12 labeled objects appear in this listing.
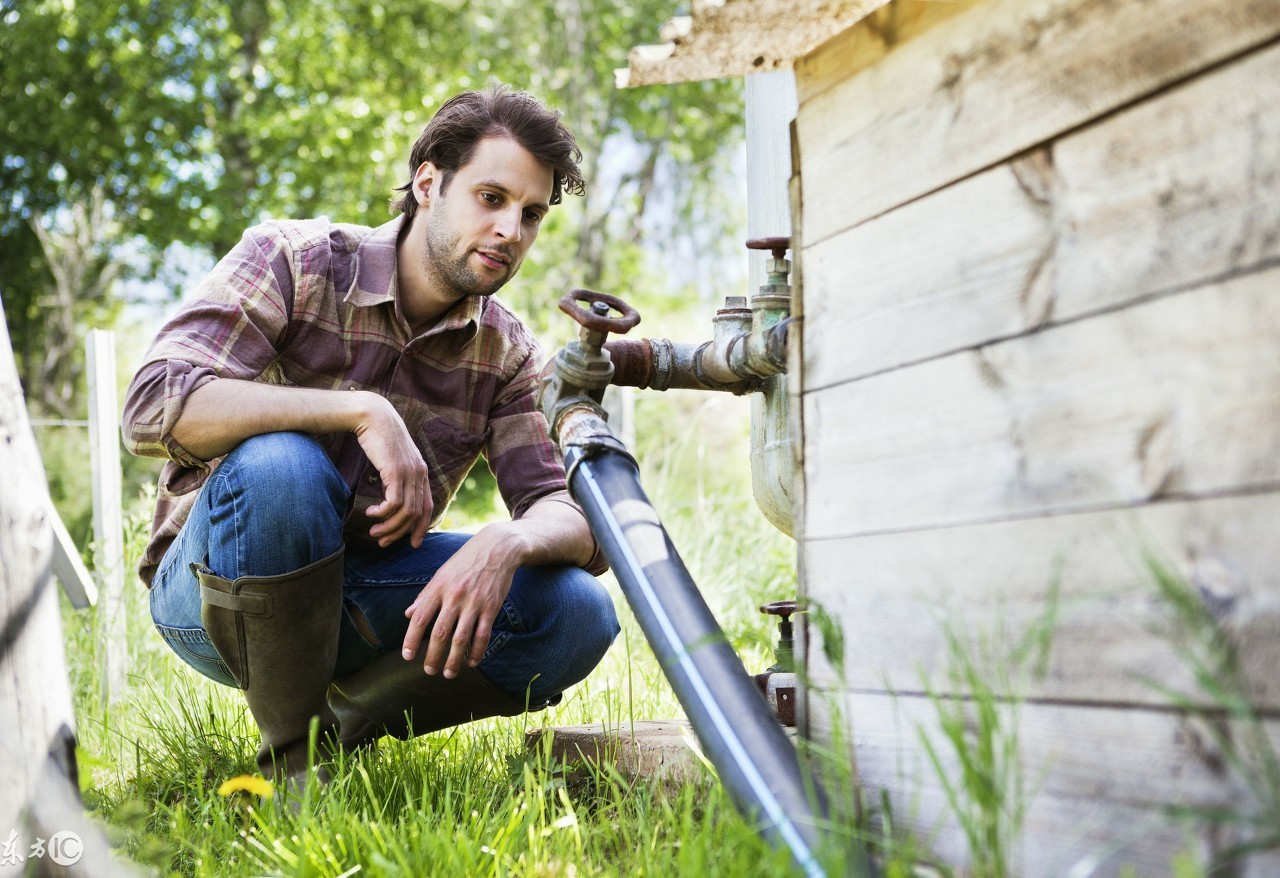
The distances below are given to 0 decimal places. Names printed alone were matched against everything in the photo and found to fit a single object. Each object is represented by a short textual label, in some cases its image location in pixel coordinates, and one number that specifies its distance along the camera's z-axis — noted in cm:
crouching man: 194
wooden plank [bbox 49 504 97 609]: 303
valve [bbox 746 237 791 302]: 175
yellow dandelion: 142
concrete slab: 181
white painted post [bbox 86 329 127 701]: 358
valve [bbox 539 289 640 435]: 171
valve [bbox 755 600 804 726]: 183
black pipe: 115
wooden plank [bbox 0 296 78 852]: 108
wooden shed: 87
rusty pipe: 184
